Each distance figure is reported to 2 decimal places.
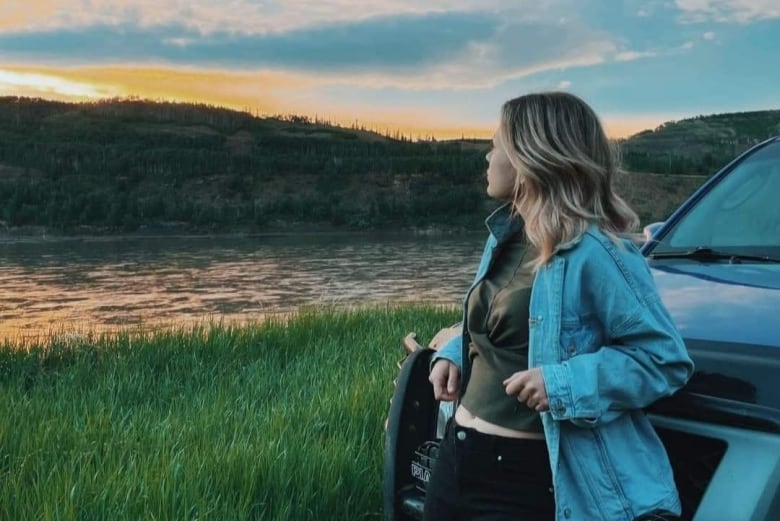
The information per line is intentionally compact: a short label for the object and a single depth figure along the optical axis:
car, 2.14
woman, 2.10
